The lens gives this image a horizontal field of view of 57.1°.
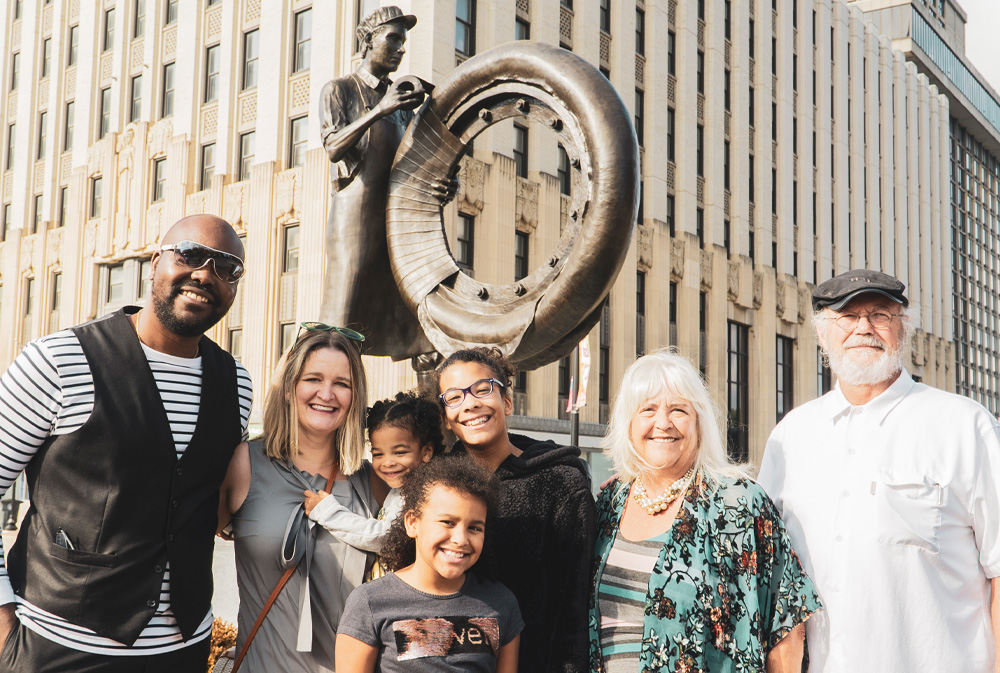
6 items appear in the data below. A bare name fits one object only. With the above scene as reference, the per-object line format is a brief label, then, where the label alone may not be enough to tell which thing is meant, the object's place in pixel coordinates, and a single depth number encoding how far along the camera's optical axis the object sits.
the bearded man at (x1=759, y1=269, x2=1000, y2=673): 3.04
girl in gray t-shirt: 2.82
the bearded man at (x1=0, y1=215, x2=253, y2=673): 2.71
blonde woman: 3.04
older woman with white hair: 2.87
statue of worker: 5.12
